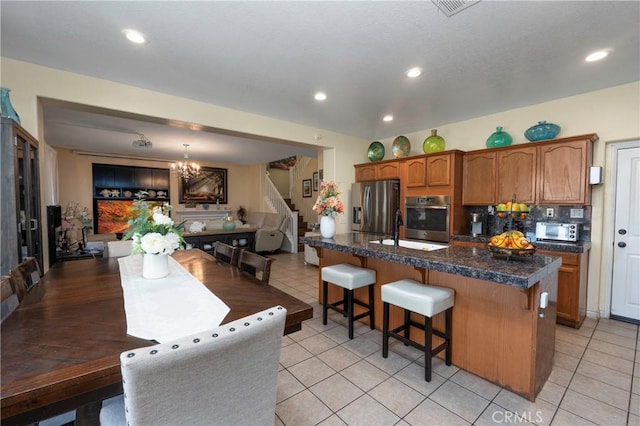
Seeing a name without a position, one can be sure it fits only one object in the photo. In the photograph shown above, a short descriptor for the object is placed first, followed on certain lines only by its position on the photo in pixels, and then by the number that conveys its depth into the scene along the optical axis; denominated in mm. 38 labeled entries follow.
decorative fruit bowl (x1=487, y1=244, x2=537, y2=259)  1814
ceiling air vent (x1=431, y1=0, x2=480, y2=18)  1720
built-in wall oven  3871
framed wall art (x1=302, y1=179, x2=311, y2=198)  8445
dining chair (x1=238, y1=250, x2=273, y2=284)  1832
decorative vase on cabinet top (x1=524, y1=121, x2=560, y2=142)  3271
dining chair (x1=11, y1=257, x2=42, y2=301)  1543
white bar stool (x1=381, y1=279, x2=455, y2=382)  2006
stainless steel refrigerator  4406
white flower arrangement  1769
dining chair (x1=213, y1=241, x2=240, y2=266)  2291
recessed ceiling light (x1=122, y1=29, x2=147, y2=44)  2055
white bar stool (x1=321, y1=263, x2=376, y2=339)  2611
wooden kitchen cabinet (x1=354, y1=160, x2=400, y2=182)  4520
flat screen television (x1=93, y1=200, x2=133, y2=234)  7207
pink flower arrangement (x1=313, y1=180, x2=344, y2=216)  3018
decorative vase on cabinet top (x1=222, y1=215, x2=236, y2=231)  5602
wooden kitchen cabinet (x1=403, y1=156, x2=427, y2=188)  4129
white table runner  1115
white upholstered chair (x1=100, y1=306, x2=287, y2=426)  683
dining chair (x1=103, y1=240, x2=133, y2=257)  2822
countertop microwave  3112
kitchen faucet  2510
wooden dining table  804
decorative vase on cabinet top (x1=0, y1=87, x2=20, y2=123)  2055
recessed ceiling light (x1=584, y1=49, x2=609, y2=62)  2312
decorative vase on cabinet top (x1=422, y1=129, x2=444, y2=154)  4090
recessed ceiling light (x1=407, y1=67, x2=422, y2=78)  2602
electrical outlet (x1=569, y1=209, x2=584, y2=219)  3215
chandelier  6801
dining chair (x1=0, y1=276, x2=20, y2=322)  1371
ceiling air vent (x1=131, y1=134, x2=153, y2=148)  5146
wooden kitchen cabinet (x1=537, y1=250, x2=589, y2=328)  2846
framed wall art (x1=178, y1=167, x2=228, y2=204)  8422
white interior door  2980
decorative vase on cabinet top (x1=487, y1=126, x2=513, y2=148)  3605
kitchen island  1760
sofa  6879
